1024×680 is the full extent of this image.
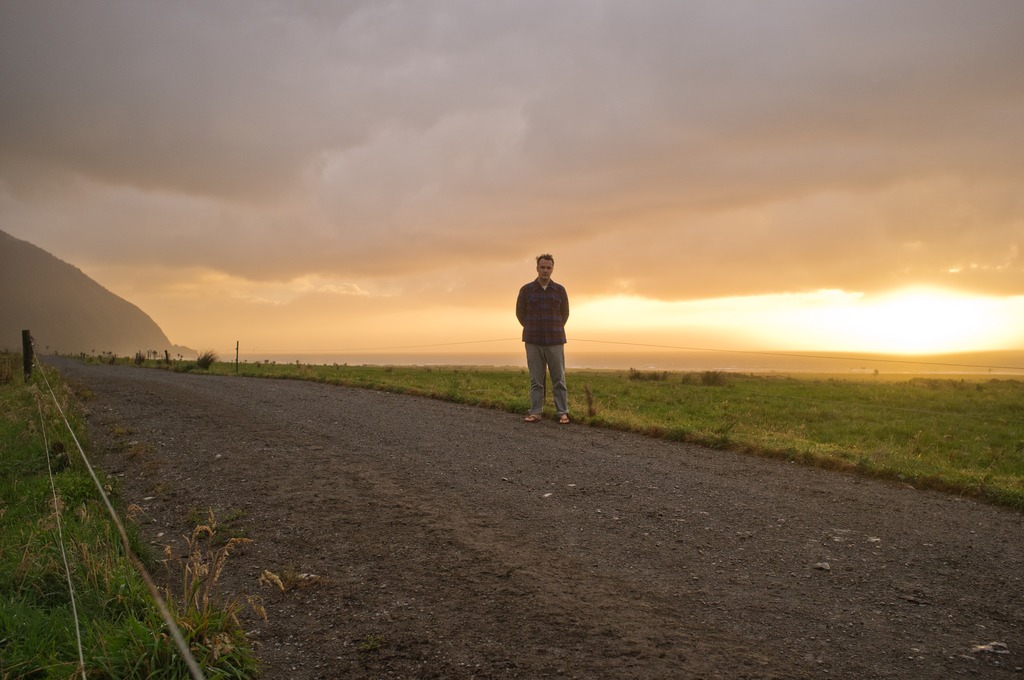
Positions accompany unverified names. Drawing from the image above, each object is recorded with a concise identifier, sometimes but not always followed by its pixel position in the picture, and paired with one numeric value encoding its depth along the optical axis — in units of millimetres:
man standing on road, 10906
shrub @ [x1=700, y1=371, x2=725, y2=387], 29261
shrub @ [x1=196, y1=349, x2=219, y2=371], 28703
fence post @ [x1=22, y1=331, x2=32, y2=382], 17984
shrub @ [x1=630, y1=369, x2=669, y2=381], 32781
